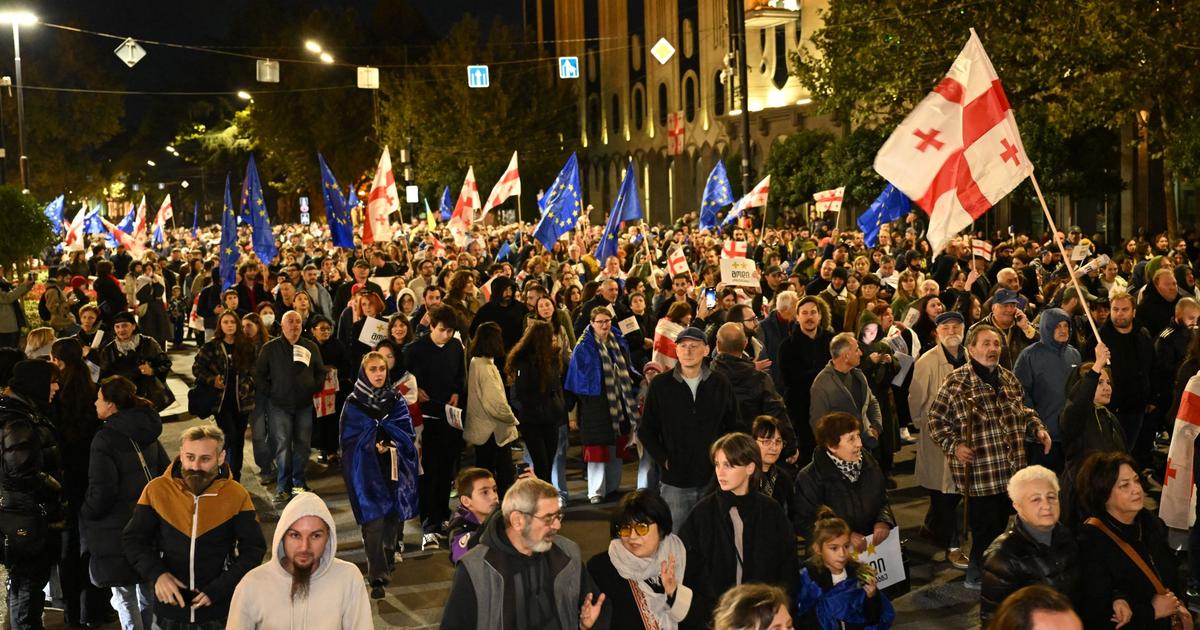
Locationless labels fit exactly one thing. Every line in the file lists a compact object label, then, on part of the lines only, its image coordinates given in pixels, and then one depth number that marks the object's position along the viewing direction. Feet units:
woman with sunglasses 17.48
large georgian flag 28.35
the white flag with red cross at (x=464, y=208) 87.35
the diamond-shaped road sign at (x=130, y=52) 88.41
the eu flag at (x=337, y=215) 71.67
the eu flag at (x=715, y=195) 84.43
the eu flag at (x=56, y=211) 112.21
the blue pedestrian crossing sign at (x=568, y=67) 113.80
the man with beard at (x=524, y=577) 16.34
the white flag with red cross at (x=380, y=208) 76.33
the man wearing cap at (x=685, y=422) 26.91
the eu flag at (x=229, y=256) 64.85
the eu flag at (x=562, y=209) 68.06
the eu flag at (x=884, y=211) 73.82
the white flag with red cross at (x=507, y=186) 84.38
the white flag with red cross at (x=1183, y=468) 26.11
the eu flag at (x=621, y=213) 67.36
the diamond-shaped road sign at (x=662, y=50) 117.08
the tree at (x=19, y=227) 83.25
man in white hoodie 16.43
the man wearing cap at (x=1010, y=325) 34.06
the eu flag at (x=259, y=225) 70.95
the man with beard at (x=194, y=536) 19.44
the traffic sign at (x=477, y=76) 120.47
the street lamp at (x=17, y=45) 93.64
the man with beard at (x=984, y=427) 27.20
